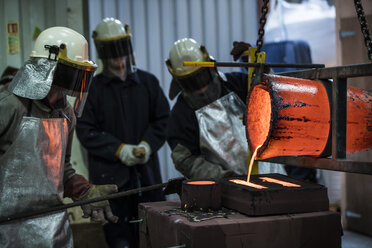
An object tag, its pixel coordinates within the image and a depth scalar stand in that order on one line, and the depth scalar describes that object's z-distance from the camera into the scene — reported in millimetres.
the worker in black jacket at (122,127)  3246
